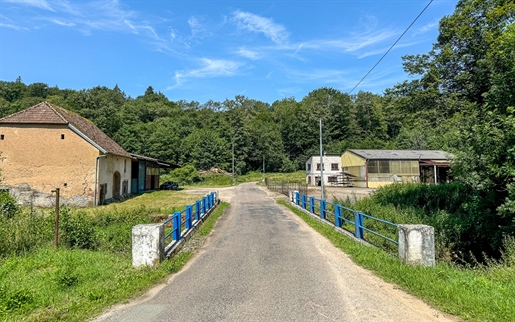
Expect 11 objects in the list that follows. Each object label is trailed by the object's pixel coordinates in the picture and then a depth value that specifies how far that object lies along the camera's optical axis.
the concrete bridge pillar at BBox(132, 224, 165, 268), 6.84
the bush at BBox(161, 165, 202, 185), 57.47
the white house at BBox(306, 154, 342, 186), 54.03
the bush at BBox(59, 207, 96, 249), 9.15
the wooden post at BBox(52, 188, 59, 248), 8.27
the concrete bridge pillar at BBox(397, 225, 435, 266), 6.56
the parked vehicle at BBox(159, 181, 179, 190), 42.19
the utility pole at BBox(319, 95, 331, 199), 99.69
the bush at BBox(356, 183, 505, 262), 11.27
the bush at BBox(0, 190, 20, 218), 11.40
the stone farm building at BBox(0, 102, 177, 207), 22.80
